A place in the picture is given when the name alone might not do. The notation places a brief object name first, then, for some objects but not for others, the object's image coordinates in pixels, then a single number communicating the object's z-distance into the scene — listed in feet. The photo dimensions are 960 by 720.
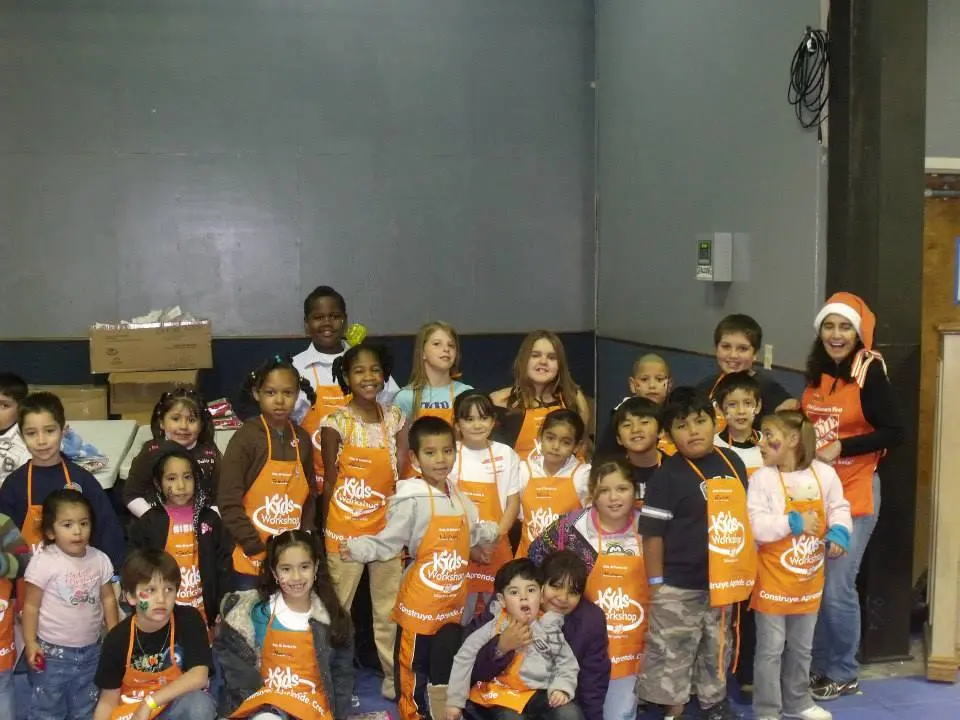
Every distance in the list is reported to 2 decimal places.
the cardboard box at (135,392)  22.47
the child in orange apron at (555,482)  12.50
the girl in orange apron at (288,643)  10.80
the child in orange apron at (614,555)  11.54
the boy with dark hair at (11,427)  13.16
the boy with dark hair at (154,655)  10.49
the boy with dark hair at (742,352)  13.73
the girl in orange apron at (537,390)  13.69
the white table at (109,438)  16.30
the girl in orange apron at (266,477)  12.07
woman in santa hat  13.10
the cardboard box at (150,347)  22.66
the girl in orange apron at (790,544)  11.82
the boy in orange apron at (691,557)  11.49
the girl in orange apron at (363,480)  12.91
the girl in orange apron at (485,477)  12.61
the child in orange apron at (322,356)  15.02
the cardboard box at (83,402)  22.79
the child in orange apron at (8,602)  11.35
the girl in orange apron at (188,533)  11.80
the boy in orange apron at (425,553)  11.68
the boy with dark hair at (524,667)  10.77
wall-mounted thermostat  18.74
